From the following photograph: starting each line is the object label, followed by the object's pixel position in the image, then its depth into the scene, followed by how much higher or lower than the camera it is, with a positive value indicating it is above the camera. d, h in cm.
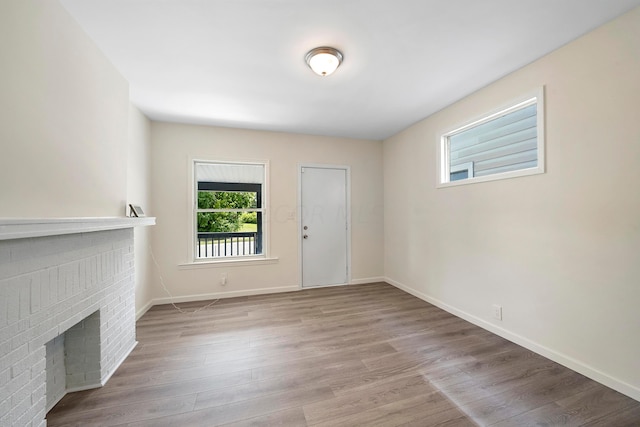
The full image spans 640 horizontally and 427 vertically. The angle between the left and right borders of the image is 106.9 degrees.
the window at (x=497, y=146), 217 +73
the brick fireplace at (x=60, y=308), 108 -57
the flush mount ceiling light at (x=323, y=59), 192 +129
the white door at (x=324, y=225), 402 -20
